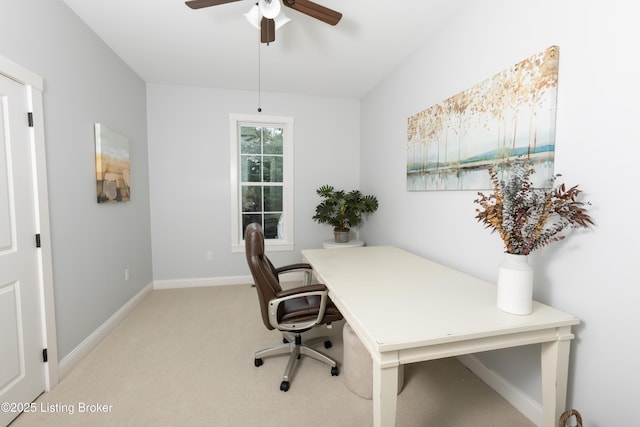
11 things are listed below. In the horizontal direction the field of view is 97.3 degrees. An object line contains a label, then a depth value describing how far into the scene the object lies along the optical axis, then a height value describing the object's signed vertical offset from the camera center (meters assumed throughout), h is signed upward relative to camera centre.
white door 1.52 -0.42
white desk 1.05 -0.52
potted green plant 3.52 -0.17
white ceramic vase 1.23 -0.39
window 3.84 +0.20
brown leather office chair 1.71 -0.74
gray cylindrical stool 1.69 -1.05
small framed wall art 2.40 +0.26
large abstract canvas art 1.44 +0.43
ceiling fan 1.71 +1.17
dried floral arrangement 1.22 -0.06
